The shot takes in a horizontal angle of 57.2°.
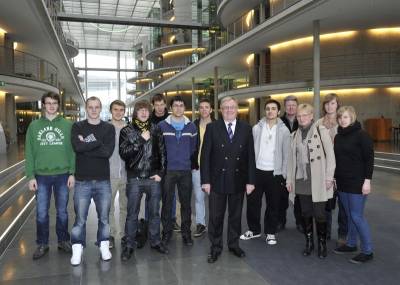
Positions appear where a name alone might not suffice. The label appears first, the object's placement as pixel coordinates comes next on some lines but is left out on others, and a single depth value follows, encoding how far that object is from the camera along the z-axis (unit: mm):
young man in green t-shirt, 4316
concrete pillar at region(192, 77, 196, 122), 34531
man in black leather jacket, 4363
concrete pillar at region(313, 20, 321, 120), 16109
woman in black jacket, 4148
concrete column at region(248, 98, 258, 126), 25672
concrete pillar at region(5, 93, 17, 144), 20891
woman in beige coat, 4270
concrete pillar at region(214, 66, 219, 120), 28312
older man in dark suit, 4328
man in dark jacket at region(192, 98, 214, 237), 5352
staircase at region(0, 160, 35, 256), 5191
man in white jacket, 4891
